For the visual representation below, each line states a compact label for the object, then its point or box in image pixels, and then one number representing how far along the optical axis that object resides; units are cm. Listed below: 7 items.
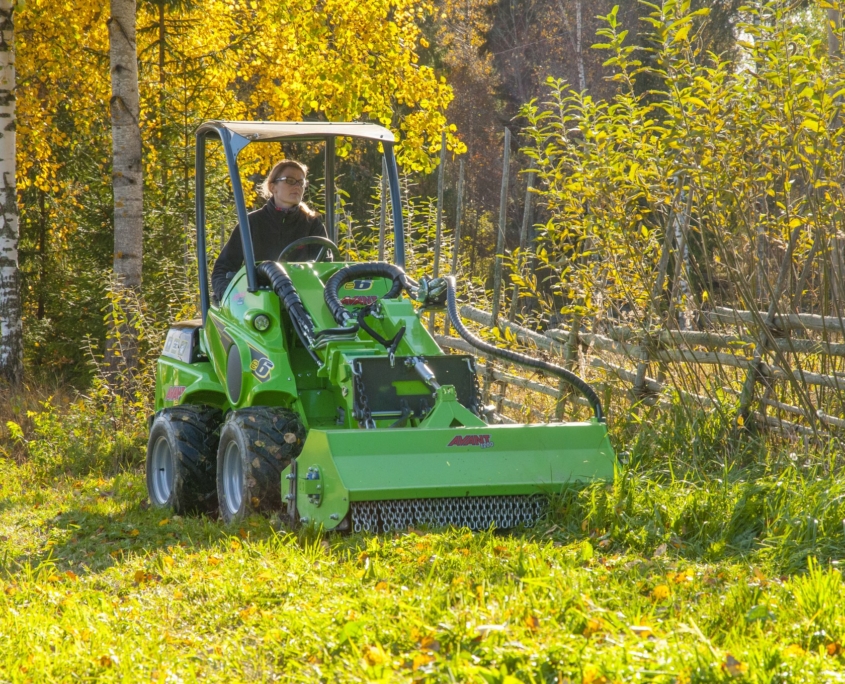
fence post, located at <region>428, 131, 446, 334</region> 1872
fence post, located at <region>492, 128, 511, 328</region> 1652
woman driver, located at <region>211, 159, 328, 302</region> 1355
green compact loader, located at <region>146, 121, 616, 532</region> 1020
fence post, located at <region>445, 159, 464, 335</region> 1856
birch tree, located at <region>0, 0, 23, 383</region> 2278
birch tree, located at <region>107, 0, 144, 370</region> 2112
